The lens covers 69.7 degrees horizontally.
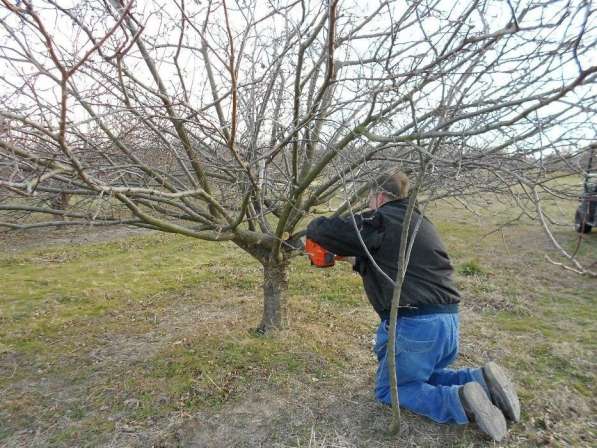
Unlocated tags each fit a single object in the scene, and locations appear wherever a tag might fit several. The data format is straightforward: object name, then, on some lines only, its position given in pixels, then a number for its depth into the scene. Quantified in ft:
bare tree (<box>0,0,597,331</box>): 5.70
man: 8.28
